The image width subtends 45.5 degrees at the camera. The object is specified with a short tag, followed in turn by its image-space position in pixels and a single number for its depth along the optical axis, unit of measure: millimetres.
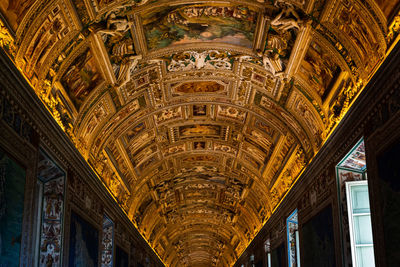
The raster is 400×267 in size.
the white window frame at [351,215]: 13711
